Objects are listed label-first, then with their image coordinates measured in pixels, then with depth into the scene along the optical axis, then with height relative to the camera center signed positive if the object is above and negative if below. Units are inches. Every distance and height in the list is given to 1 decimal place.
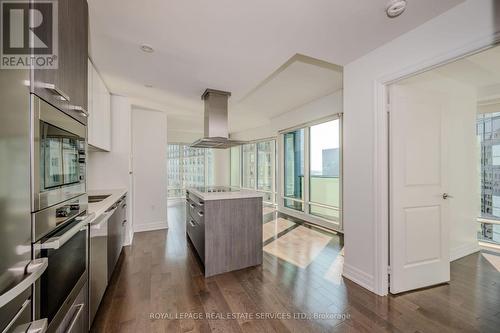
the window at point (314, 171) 172.7 -5.3
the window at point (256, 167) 271.4 -1.9
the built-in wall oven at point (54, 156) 33.0 +2.1
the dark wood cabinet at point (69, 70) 35.8 +21.8
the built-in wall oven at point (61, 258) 34.0 -19.5
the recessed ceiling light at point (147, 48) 84.4 +48.7
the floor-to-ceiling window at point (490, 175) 138.3 -6.9
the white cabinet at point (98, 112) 94.5 +28.3
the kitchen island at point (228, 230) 99.2 -31.9
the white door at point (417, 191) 84.4 -10.9
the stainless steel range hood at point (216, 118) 131.4 +30.8
